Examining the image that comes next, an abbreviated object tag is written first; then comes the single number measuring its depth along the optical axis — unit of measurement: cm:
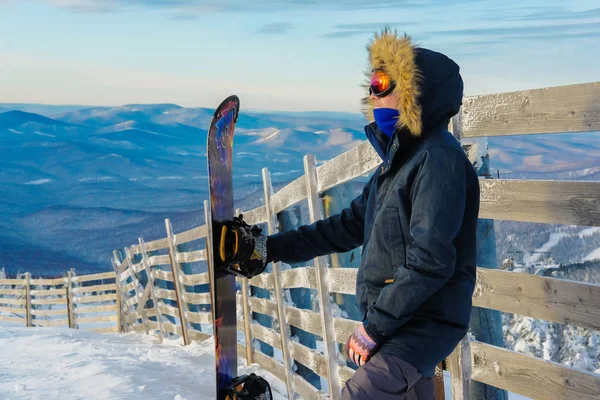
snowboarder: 211
